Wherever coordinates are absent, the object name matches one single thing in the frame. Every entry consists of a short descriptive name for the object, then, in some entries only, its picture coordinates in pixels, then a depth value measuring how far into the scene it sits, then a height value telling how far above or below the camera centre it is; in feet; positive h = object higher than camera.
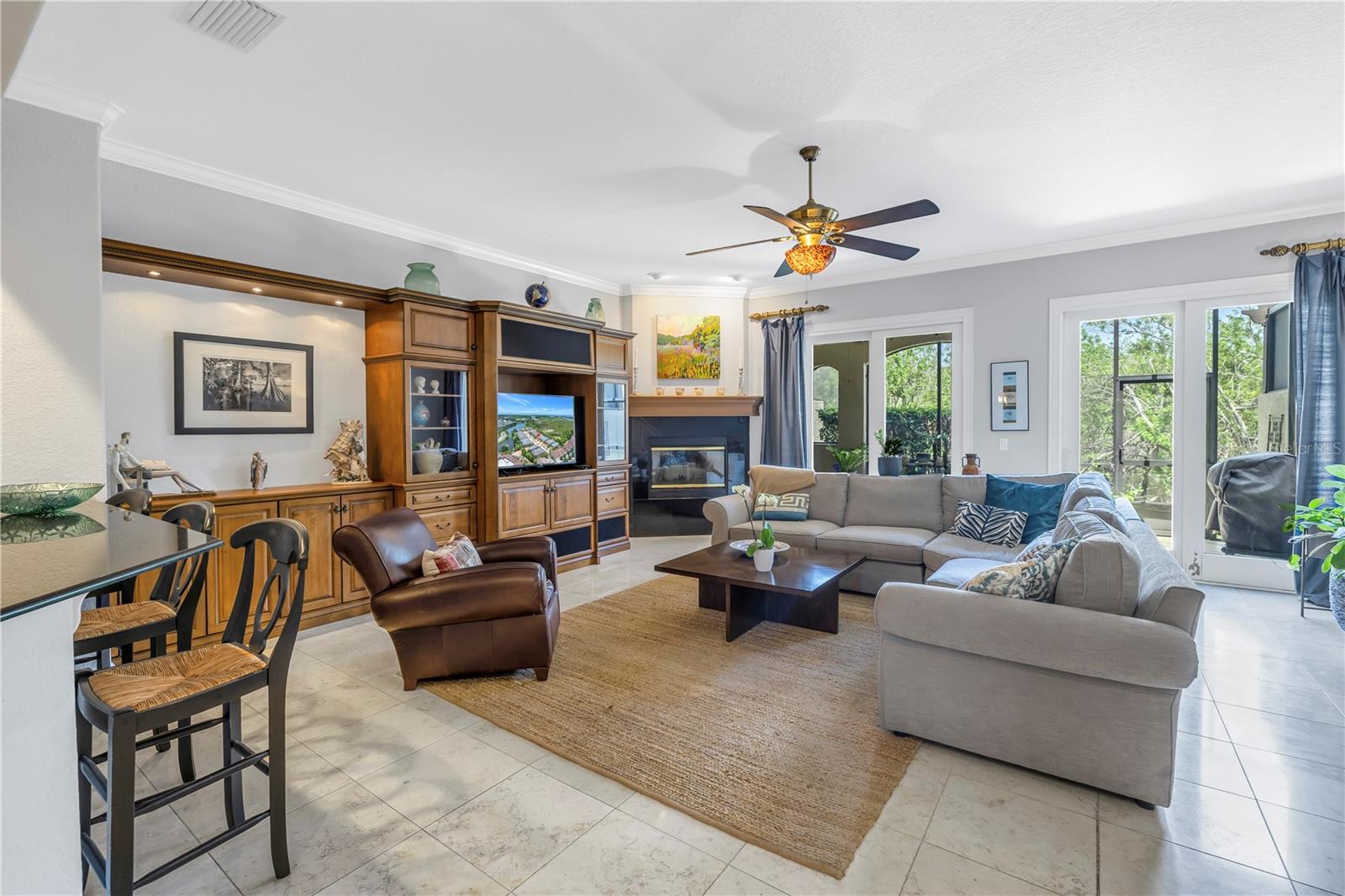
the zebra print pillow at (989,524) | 13.65 -2.01
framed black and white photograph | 11.96 +1.09
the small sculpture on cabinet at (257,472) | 12.41 -0.69
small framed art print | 17.83 +1.22
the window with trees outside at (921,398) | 19.66 +1.33
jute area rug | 6.66 -4.04
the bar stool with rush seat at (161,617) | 6.47 -2.04
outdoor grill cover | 14.85 -1.60
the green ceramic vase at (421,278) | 14.50 +3.85
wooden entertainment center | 11.78 +0.30
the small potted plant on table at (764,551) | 12.17 -2.33
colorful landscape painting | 22.30 +3.36
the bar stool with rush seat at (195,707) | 4.80 -2.28
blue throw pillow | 13.70 -1.48
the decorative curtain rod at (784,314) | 21.45 +4.51
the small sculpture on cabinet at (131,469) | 10.50 -0.55
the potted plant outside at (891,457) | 18.17 -0.60
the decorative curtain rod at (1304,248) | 13.69 +4.37
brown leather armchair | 9.41 -2.68
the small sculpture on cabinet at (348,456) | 13.78 -0.40
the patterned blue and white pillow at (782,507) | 16.69 -1.93
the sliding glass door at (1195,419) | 15.02 +0.48
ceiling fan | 10.43 +3.80
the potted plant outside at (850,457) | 20.27 -0.67
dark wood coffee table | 11.32 -2.72
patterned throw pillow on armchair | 10.00 -2.06
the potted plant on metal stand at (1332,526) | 10.42 -1.73
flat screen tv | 16.40 +0.20
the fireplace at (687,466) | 22.48 -1.09
